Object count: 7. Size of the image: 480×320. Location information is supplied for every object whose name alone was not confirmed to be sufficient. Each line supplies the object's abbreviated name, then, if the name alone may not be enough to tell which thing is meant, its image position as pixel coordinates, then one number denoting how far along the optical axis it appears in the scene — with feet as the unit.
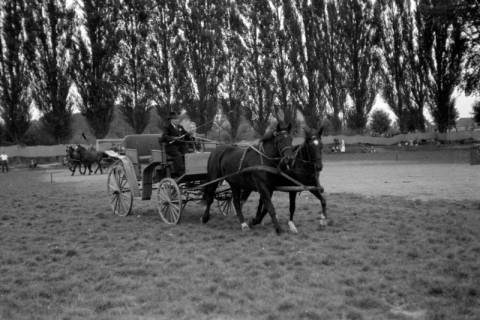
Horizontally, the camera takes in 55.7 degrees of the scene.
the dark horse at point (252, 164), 22.47
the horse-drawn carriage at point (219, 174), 22.49
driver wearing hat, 26.94
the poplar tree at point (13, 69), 97.19
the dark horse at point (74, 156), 76.18
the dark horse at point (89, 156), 76.26
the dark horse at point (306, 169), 21.53
